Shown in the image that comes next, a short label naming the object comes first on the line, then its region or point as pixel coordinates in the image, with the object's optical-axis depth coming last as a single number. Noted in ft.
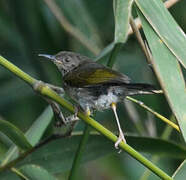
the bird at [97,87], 18.86
